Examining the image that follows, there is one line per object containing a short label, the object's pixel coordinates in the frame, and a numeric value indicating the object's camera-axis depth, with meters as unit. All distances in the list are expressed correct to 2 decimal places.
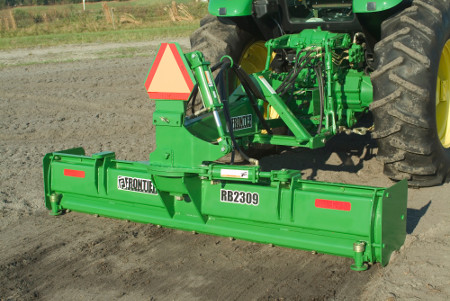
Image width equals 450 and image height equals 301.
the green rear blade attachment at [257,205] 4.08
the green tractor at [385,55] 5.04
